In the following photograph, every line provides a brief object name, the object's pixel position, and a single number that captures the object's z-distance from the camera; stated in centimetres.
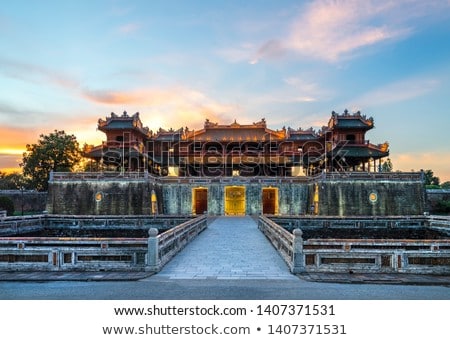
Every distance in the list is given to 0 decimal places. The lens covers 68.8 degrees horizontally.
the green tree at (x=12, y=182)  6128
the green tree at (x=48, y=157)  4381
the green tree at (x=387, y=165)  7181
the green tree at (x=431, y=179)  6543
